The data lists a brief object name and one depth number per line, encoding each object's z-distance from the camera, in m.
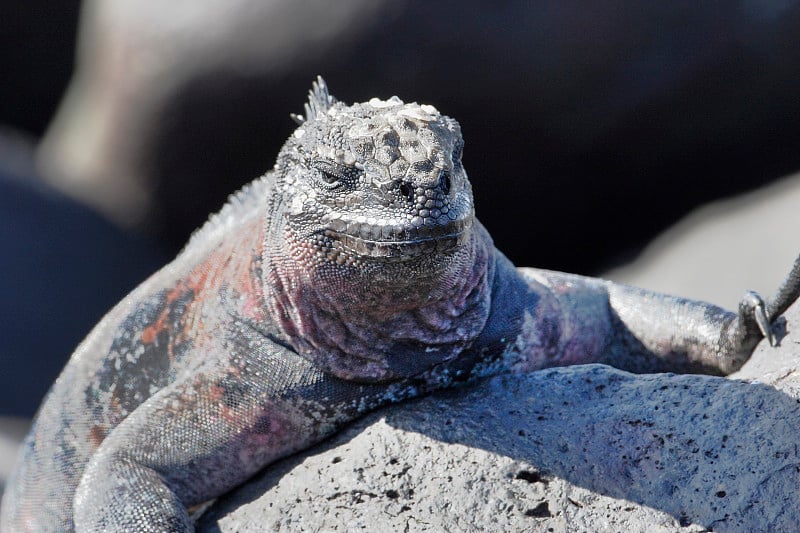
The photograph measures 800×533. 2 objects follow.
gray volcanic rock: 7.35
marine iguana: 7.46
